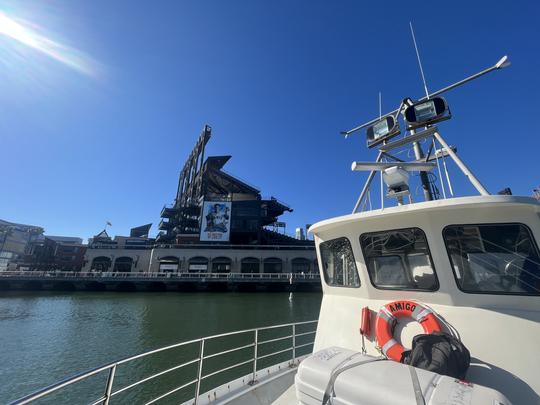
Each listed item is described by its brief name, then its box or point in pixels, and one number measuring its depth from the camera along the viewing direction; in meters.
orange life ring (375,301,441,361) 3.29
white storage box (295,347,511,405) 1.82
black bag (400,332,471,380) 2.62
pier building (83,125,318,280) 51.53
